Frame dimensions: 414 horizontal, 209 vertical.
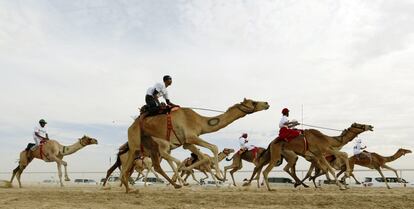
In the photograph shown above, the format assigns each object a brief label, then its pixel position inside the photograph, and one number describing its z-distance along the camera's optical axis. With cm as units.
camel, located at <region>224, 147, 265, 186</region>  2693
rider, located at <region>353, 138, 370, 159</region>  2700
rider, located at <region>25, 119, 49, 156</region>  2475
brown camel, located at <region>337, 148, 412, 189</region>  2693
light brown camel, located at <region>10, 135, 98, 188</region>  2422
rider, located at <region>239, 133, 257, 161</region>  2708
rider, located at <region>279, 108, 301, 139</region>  1869
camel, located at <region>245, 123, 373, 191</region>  1875
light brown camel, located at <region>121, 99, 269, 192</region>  1338
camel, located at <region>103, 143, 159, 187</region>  2073
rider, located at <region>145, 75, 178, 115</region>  1405
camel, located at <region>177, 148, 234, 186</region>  2655
